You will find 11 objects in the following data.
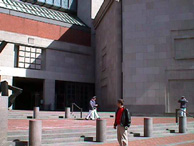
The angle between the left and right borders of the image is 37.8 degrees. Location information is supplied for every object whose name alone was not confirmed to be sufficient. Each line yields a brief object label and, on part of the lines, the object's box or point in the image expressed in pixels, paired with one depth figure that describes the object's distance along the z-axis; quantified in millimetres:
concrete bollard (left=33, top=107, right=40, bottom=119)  20612
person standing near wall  20273
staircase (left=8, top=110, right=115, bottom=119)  21005
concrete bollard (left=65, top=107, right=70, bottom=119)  21641
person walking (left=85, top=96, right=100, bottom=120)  19578
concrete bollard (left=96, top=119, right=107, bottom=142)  11375
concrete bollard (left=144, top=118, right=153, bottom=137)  13238
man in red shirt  8977
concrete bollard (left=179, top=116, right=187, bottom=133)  15430
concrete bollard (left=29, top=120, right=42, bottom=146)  9352
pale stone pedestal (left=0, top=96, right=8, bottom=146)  9167
